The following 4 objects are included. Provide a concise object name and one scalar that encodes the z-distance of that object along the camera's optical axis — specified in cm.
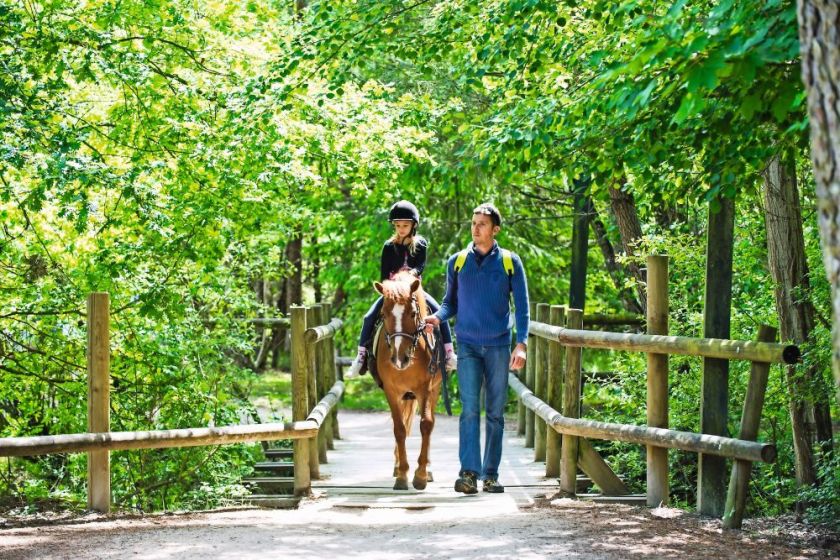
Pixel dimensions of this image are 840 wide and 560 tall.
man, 1673
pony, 1747
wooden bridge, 1371
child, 1894
